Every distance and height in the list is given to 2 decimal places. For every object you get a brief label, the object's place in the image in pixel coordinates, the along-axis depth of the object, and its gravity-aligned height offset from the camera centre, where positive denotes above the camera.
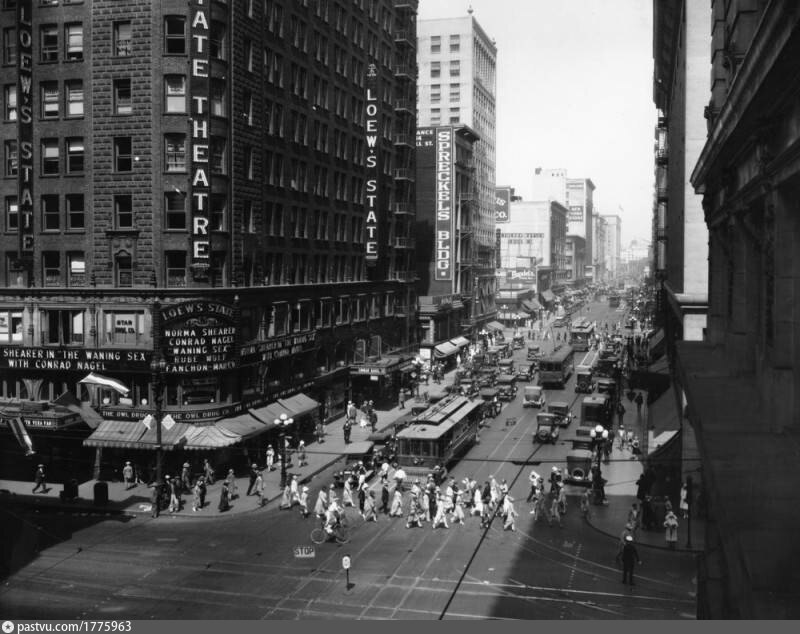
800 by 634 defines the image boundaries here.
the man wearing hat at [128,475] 40.94 -9.91
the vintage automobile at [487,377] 68.50 -8.25
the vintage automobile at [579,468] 40.34 -9.33
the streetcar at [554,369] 74.00 -7.98
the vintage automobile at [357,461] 40.22 -9.52
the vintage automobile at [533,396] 64.38 -9.05
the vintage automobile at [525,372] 78.44 -8.89
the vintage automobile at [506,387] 67.81 -8.91
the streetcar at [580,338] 99.89 -6.83
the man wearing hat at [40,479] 39.34 -9.82
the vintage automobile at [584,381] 68.75 -8.38
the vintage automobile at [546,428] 49.64 -9.03
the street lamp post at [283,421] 39.84 -7.48
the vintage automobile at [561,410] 54.62 -8.66
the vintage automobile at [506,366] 79.88 -8.34
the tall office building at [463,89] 118.88 +29.05
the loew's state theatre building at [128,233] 42.25 +2.45
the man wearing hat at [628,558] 25.88 -8.81
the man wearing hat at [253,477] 39.47 -9.87
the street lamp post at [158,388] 36.35 -5.10
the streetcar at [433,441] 40.19 -8.12
